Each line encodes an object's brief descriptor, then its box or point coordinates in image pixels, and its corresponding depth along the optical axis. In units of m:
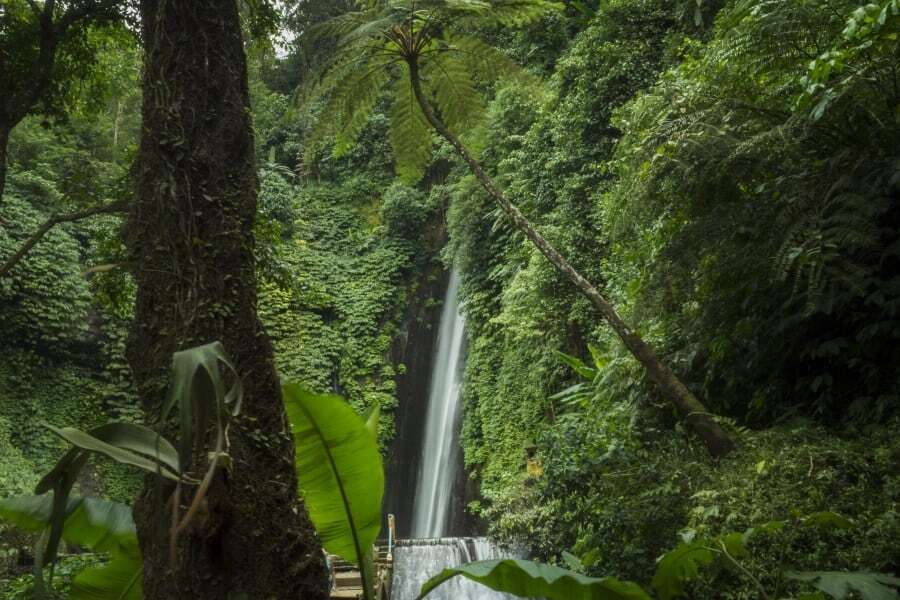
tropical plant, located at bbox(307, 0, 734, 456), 6.38
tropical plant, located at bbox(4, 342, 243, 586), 1.36
